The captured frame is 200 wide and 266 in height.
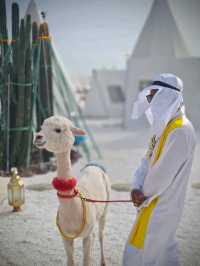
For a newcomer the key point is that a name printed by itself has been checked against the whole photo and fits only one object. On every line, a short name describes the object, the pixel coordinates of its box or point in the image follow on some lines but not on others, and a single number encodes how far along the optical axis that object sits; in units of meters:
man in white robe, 1.76
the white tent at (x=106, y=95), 14.33
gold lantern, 3.34
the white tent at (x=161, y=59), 9.55
